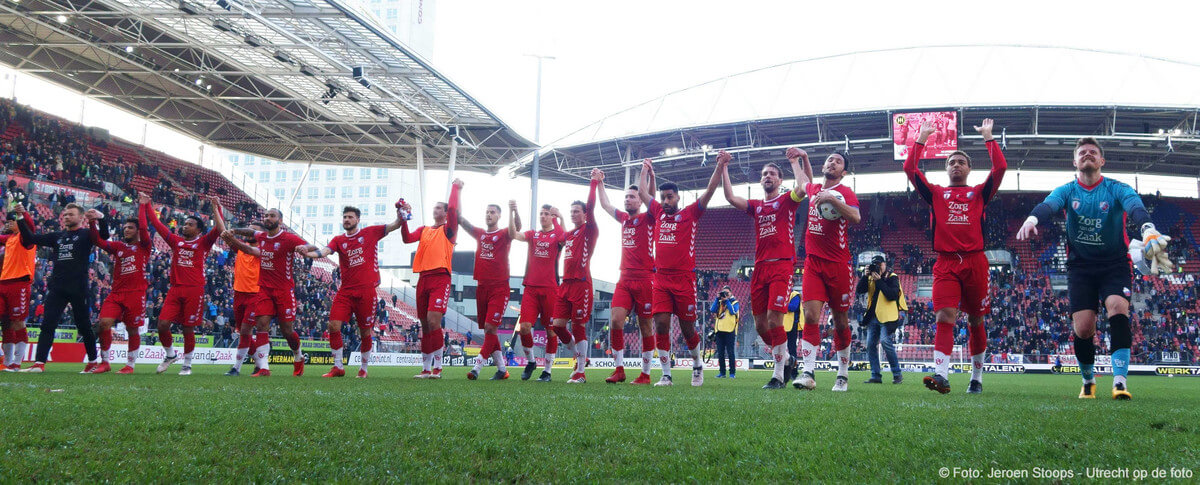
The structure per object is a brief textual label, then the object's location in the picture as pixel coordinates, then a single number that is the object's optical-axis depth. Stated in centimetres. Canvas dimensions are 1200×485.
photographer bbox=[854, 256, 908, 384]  1138
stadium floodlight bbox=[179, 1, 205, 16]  2048
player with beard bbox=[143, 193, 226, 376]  952
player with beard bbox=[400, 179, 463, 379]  973
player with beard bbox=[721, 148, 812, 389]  743
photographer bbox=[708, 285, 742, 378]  1374
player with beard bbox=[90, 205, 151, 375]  942
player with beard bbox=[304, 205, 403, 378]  949
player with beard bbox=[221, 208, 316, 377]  948
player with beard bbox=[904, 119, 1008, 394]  677
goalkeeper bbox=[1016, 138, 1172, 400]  605
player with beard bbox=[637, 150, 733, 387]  831
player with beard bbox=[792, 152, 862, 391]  704
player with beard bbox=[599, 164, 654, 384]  852
